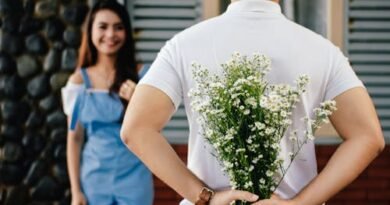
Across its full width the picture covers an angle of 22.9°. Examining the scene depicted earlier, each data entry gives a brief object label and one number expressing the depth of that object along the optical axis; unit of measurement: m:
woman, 4.30
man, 2.32
